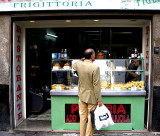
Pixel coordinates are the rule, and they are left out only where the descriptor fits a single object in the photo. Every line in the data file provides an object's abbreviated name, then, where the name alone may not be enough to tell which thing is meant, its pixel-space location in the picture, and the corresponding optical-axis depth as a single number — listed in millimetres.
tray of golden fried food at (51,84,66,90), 5759
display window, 5828
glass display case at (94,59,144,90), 5781
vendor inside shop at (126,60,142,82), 5809
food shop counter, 5586
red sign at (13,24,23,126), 5914
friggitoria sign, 5273
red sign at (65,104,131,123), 5648
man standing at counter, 4570
